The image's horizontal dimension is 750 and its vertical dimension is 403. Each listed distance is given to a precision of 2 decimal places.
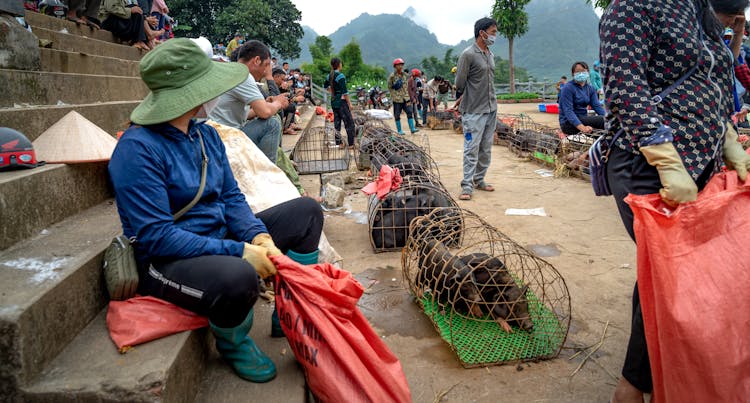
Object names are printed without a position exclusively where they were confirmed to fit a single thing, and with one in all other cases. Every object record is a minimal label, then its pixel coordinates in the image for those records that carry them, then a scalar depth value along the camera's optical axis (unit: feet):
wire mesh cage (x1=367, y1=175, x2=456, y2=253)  13.76
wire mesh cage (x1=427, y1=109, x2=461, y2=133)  47.44
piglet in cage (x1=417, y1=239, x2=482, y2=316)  9.07
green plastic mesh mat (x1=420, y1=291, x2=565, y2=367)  8.29
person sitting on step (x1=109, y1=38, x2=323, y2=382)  5.65
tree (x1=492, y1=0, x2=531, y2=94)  100.52
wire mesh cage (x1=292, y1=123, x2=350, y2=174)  22.13
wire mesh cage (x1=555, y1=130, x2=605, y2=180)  21.62
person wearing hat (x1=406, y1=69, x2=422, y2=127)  41.44
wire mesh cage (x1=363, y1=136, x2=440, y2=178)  17.43
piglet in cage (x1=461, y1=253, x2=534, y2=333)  8.97
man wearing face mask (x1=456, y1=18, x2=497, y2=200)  18.02
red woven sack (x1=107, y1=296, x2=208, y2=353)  5.40
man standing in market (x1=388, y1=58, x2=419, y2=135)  39.10
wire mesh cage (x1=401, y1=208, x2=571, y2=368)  8.45
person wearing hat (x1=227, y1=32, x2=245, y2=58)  35.91
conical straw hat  7.91
